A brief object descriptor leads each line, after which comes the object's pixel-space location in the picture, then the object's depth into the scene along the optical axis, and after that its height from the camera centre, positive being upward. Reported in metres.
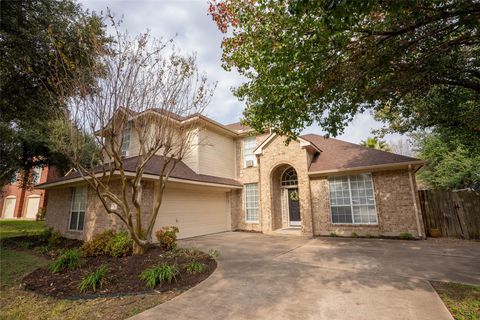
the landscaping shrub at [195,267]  5.76 -1.53
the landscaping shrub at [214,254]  7.31 -1.52
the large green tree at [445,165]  17.19 +3.09
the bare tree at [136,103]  6.22 +2.91
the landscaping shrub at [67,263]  5.97 -1.42
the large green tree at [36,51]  6.71 +4.80
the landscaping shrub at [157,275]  4.95 -1.49
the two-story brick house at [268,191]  10.66 +0.80
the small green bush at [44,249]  8.94 -1.60
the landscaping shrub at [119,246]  7.26 -1.22
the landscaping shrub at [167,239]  7.89 -1.09
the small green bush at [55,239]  10.45 -1.39
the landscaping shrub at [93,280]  4.82 -1.53
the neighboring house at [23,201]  27.03 +0.85
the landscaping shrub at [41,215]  23.02 -0.66
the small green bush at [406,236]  10.24 -1.39
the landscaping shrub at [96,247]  7.43 -1.25
